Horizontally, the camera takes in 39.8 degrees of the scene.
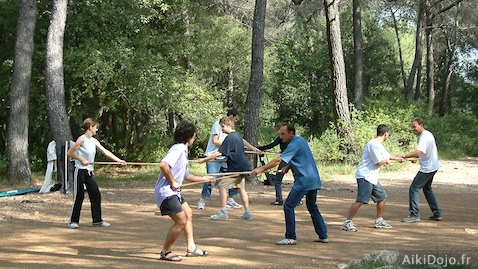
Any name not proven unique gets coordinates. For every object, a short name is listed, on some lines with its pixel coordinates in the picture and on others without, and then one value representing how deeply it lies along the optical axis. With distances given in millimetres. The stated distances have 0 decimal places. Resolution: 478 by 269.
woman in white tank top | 10531
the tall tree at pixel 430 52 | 42031
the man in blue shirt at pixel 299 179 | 8930
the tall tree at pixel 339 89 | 23016
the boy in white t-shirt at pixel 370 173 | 10117
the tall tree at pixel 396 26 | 46594
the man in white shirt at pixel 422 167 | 11289
